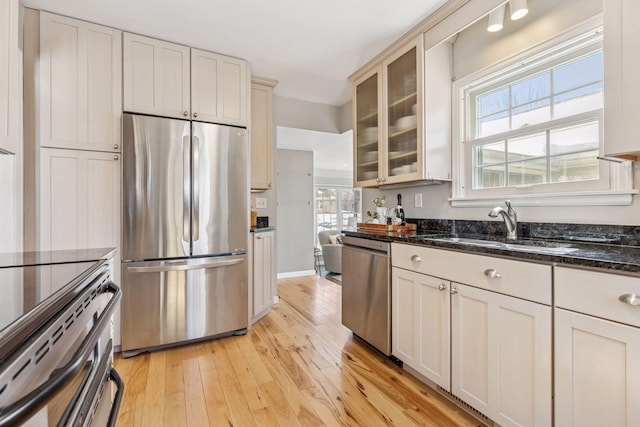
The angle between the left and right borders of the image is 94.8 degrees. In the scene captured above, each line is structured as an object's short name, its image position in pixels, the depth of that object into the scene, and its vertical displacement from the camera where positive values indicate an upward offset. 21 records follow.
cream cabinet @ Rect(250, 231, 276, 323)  2.80 -0.60
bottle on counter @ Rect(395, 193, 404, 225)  2.58 -0.01
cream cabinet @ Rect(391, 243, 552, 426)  1.20 -0.58
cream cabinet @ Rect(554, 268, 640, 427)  0.96 -0.49
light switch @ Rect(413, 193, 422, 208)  2.58 +0.10
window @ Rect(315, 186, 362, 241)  7.02 +0.11
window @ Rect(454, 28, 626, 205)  1.63 +0.57
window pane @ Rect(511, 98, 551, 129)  1.84 +0.64
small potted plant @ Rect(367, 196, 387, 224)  2.66 -0.01
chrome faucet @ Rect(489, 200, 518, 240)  1.78 -0.06
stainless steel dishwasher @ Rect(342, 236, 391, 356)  2.04 -0.59
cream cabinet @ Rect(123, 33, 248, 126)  2.27 +1.07
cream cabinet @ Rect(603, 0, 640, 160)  1.15 +0.54
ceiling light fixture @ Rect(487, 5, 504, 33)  1.83 +1.21
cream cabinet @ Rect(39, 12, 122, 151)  2.04 +0.92
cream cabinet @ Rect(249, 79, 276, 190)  3.06 +0.82
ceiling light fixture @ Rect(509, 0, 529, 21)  1.68 +1.17
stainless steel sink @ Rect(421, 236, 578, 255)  1.38 -0.17
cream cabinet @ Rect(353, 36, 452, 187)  2.21 +0.79
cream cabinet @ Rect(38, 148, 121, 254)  2.03 +0.09
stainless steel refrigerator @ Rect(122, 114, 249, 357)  2.19 -0.15
